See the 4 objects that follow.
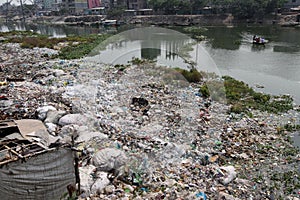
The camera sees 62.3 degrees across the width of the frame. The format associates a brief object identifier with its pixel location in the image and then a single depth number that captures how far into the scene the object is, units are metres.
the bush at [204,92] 6.09
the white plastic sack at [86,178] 2.67
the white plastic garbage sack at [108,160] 3.02
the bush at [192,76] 7.18
